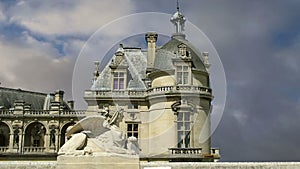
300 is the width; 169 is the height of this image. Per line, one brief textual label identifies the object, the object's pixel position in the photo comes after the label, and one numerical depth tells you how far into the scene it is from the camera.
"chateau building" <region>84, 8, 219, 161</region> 27.20
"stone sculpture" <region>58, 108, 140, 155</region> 12.52
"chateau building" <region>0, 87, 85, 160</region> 36.11
